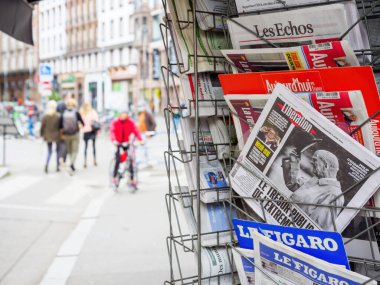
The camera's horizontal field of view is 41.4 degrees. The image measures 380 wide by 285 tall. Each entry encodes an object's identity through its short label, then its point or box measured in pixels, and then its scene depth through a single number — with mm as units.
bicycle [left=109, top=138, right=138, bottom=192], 8500
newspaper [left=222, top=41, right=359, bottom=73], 1334
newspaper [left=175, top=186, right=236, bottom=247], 1684
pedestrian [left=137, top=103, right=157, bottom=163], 12289
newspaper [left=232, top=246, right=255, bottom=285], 1529
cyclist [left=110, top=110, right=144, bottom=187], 8641
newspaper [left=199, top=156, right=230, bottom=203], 1673
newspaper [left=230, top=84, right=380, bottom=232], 1311
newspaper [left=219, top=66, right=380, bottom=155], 1278
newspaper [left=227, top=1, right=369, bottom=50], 1370
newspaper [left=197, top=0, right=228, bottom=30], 1656
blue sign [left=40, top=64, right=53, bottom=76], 16803
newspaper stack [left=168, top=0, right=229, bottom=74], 1686
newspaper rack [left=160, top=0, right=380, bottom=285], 1395
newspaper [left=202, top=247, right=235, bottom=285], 1654
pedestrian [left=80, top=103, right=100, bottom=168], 12531
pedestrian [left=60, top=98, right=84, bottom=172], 11094
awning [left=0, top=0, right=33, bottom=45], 3402
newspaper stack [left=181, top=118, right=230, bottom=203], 1684
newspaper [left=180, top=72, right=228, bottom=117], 1683
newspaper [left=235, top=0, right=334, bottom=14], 1502
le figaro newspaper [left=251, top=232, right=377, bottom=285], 1270
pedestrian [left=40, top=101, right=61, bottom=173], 11109
